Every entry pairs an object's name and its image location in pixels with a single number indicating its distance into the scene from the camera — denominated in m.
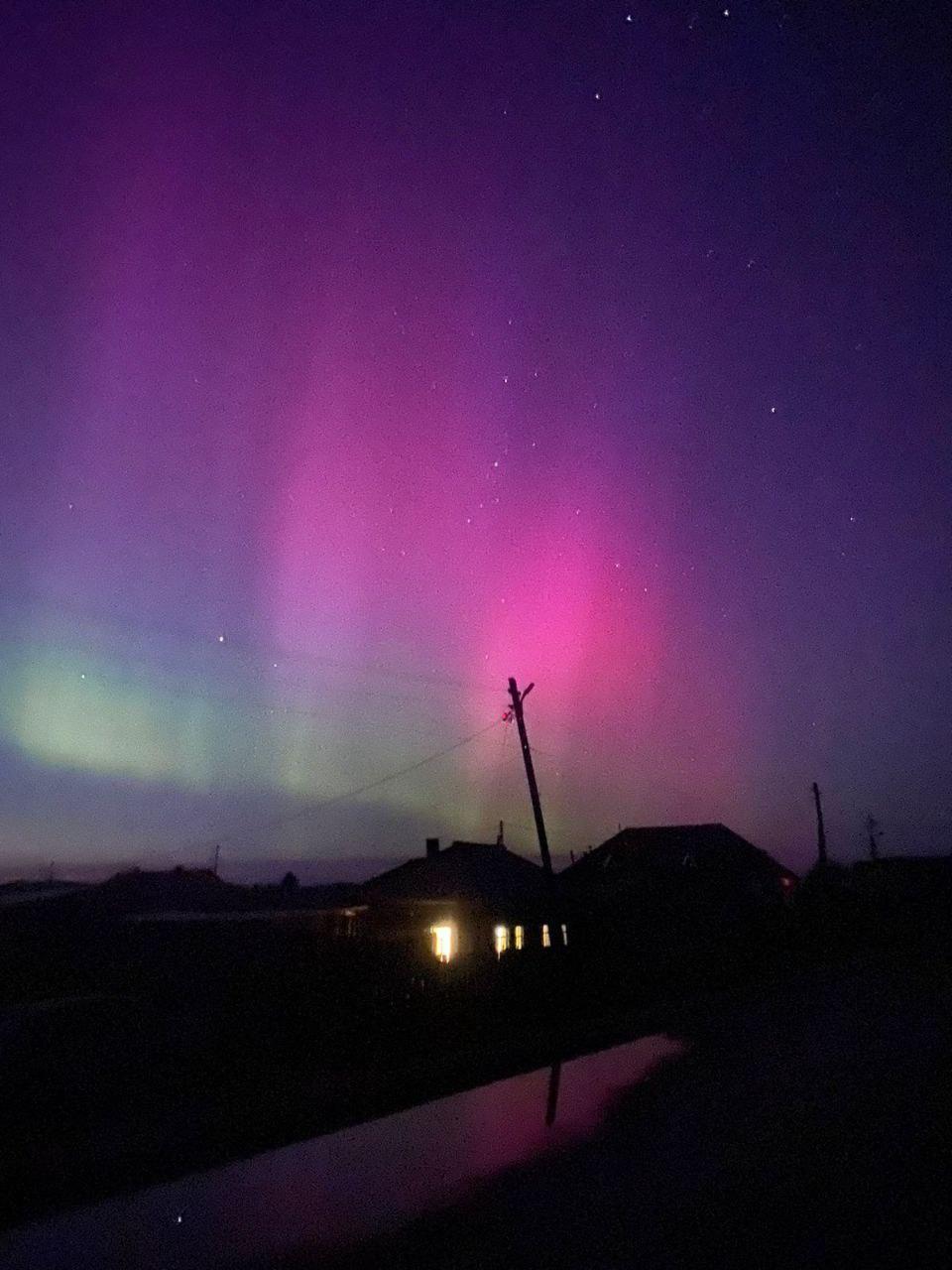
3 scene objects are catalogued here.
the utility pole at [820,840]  46.53
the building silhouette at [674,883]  32.97
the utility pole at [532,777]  21.14
